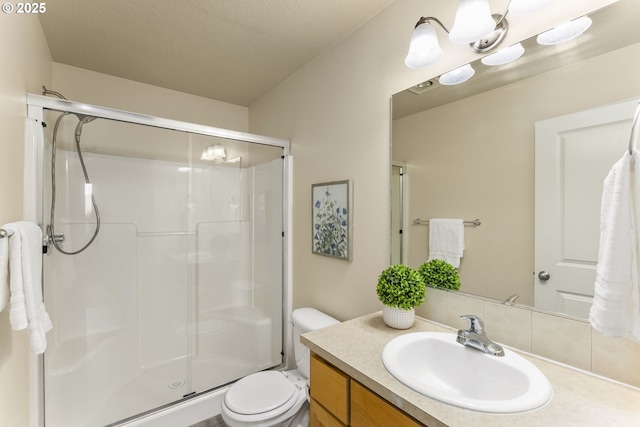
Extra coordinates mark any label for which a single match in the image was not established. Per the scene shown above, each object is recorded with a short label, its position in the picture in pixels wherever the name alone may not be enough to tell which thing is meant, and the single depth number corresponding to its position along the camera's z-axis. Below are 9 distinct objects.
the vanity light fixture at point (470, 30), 0.95
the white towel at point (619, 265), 0.71
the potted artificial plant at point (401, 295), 1.19
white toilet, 1.41
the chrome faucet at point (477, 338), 0.97
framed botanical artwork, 1.73
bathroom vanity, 0.69
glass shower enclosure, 1.72
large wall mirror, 0.87
